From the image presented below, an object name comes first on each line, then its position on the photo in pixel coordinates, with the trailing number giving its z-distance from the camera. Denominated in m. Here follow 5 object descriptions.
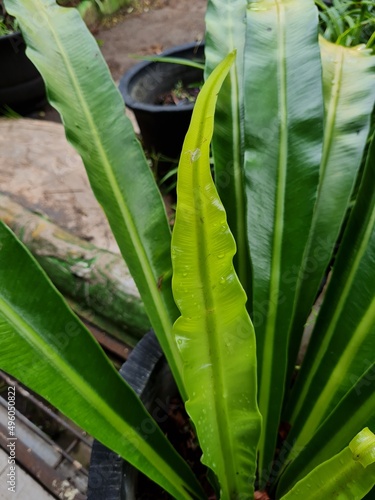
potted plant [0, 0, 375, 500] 0.36
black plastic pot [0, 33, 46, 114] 1.79
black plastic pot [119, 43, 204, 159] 1.29
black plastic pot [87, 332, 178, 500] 0.43
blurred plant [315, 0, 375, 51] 0.92
